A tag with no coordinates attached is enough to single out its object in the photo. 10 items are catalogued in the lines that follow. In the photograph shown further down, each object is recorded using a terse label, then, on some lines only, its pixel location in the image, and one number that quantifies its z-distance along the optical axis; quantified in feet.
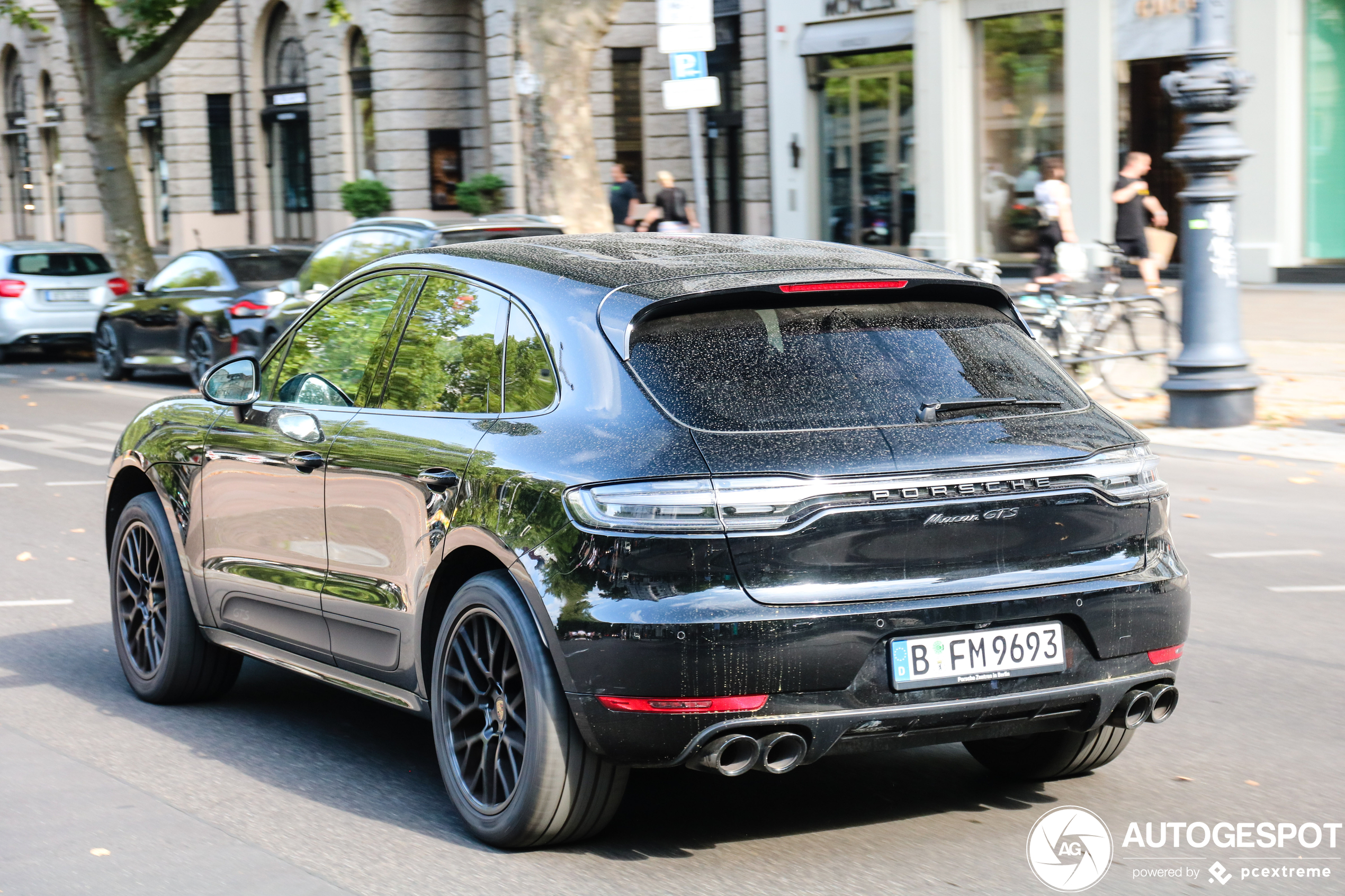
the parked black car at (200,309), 59.47
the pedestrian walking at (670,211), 82.17
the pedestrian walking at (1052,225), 59.11
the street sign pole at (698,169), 54.13
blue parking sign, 55.72
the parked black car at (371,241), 49.60
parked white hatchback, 76.64
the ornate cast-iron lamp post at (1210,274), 43.57
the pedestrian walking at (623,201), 94.17
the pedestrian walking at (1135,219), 60.64
